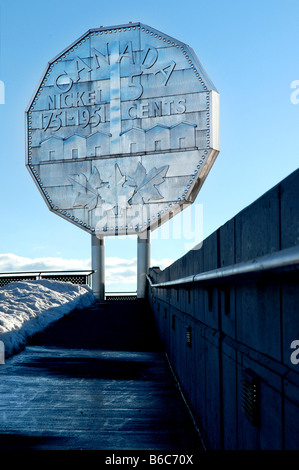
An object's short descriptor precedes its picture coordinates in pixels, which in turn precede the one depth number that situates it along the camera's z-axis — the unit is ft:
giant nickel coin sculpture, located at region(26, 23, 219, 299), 82.64
